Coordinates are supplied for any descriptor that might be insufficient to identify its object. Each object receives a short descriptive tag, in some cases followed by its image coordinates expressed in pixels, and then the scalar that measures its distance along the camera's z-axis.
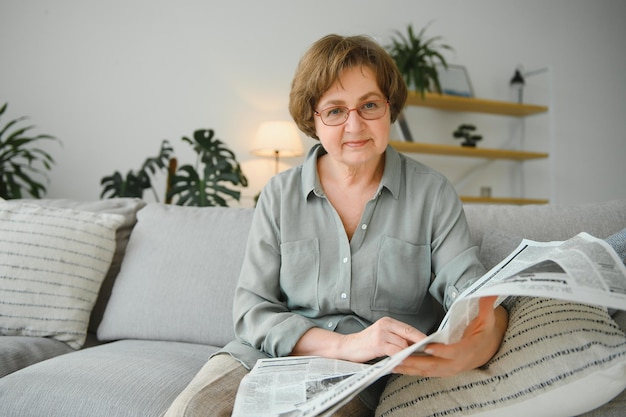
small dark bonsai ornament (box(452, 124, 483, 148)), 4.19
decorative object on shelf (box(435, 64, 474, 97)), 4.19
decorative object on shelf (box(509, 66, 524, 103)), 4.39
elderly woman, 1.13
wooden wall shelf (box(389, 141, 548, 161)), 3.94
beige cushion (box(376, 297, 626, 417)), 0.80
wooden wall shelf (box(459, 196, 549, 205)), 4.09
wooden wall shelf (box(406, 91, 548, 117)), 4.02
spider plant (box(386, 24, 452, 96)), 3.75
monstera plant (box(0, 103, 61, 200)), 2.73
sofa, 1.15
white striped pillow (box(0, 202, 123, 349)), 1.51
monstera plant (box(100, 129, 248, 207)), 2.73
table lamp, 3.44
